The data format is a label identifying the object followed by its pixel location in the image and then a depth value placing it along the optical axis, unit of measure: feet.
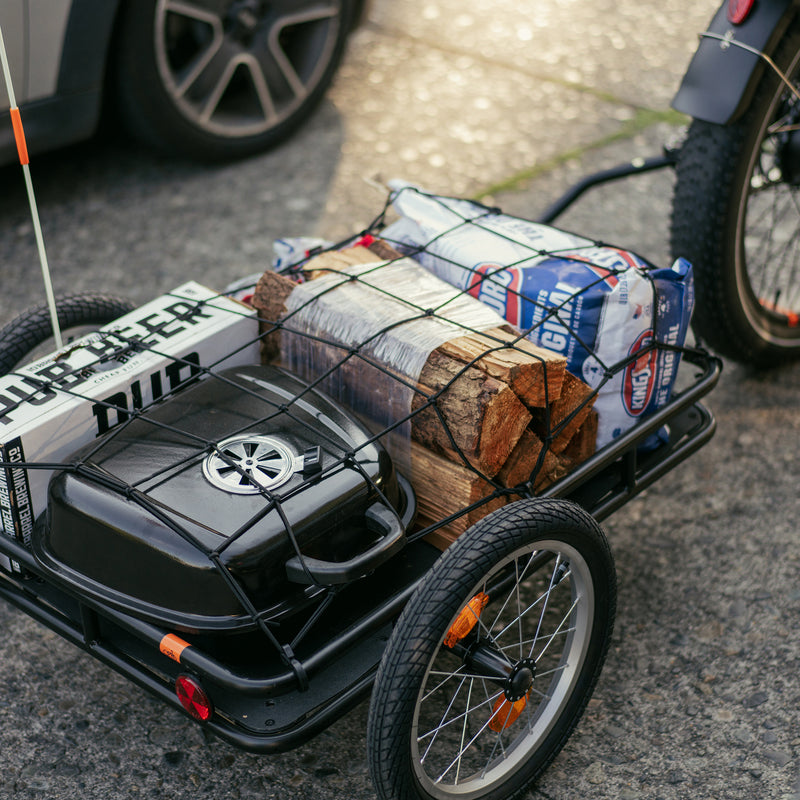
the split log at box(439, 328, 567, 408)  6.31
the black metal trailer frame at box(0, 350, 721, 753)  5.35
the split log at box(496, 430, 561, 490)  6.57
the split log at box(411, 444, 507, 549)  6.47
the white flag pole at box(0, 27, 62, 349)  6.11
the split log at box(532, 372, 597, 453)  6.70
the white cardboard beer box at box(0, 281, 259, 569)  6.22
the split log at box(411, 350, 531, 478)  6.24
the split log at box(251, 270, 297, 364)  7.27
